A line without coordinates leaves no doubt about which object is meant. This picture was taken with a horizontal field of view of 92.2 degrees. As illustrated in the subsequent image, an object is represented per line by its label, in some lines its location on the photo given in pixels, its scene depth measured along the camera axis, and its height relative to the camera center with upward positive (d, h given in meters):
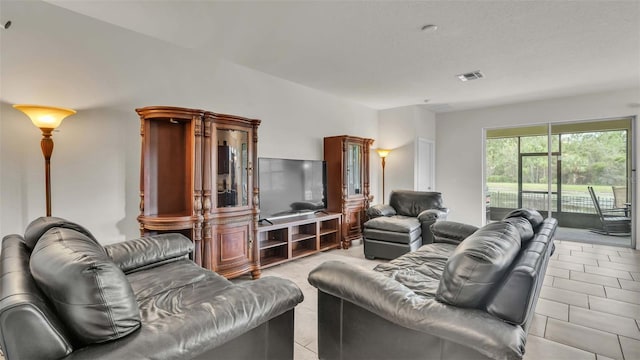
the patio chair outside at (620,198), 5.22 -0.37
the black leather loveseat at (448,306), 1.25 -0.59
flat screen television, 4.01 -0.13
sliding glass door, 5.26 +0.06
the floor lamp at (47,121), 2.24 +0.43
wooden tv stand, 3.91 -0.83
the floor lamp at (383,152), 6.14 +0.50
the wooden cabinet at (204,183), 2.94 -0.05
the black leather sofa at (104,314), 0.96 -0.53
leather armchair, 4.05 -0.65
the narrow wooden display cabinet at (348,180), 4.90 -0.05
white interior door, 6.19 +0.24
